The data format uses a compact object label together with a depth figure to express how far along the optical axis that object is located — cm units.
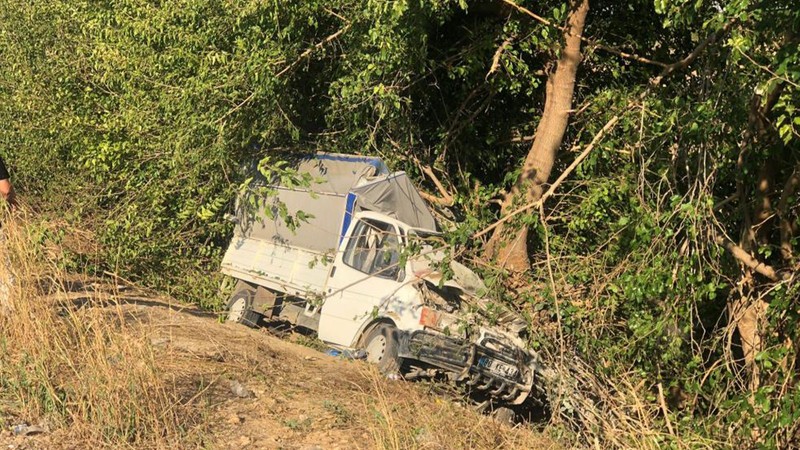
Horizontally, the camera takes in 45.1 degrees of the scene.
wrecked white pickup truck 957
